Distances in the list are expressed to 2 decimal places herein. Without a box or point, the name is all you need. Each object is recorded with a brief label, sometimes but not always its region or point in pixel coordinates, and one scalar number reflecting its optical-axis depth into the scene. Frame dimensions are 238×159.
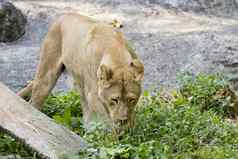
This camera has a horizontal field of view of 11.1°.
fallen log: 10.30
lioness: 11.29
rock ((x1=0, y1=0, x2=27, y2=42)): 20.69
